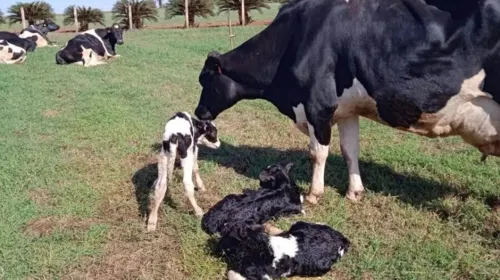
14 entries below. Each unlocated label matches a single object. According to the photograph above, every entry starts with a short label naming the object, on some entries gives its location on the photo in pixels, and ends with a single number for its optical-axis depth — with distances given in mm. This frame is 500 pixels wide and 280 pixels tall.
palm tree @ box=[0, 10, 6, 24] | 38812
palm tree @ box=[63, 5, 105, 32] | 34469
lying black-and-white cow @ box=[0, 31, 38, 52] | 18031
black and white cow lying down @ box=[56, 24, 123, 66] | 16109
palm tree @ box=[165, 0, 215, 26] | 32688
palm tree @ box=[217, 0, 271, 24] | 30859
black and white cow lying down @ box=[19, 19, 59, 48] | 21500
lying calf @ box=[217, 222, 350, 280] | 3914
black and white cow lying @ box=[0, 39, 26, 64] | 16938
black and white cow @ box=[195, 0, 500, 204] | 4457
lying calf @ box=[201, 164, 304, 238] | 4707
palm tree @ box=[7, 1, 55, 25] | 34969
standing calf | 5020
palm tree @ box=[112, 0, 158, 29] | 33938
